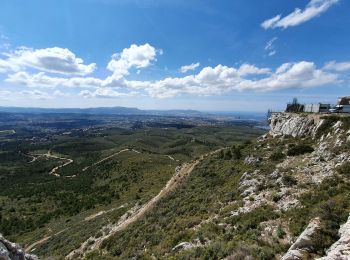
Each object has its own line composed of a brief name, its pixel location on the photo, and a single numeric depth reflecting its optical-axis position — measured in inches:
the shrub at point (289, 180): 971.7
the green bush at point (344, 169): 917.8
